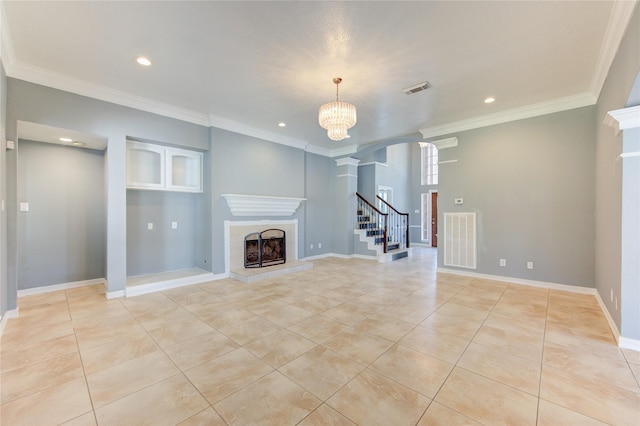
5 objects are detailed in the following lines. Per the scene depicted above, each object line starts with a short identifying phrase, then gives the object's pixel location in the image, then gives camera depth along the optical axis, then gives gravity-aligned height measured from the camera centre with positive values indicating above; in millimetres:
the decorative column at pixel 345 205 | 7531 +149
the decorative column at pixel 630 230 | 2453 -206
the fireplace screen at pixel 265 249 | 5598 -871
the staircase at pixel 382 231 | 7188 -646
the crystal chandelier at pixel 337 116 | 3477 +1280
